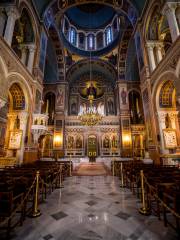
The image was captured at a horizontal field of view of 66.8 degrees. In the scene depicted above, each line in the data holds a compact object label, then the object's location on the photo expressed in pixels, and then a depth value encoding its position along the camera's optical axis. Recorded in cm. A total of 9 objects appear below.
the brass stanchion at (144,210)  320
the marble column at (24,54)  1015
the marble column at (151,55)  995
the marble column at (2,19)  799
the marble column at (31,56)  1002
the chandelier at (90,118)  1198
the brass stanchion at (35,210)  311
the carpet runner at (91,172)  860
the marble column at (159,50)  1019
